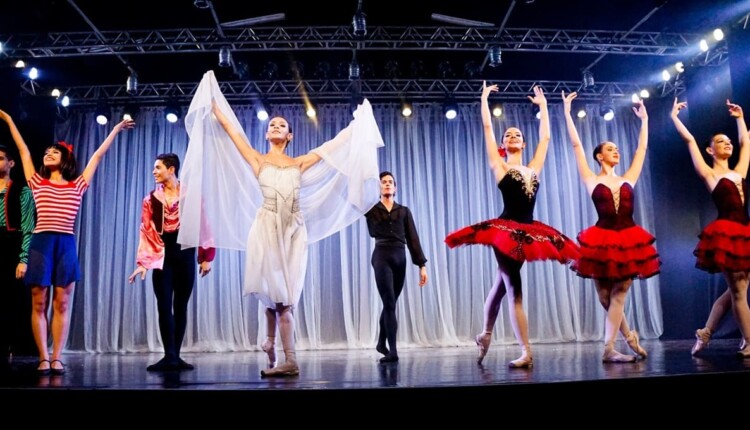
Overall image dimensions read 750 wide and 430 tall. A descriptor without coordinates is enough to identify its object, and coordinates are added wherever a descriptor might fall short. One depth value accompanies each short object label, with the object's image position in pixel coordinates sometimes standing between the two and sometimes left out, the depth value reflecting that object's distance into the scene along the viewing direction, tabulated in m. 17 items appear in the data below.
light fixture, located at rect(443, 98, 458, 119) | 8.67
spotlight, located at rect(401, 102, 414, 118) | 8.85
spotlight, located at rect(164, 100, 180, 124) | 8.48
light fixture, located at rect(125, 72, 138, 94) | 7.62
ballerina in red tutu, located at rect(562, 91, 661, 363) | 4.06
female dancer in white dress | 3.48
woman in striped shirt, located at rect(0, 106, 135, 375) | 4.11
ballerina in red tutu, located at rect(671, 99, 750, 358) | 4.19
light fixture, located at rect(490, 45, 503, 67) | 7.17
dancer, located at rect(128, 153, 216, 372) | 4.49
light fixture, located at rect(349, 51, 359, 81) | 7.53
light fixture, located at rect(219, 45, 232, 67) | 7.00
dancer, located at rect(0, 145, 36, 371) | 4.31
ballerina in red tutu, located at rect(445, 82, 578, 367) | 3.76
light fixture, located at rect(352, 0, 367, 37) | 6.40
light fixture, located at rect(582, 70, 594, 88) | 8.05
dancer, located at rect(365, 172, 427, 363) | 4.88
